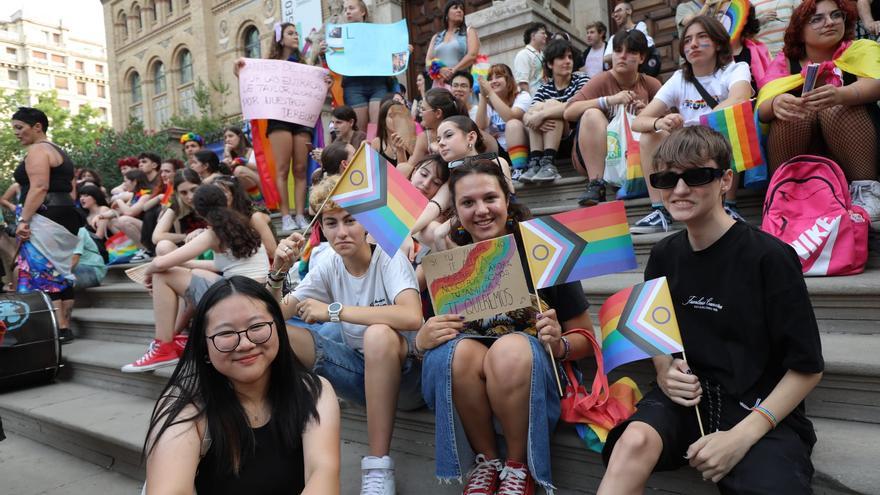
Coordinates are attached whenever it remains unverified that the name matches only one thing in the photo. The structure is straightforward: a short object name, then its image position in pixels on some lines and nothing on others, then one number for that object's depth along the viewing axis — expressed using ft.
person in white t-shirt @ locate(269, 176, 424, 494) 6.77
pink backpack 7.63
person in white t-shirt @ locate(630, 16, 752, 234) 10.07
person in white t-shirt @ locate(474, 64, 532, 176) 14.64
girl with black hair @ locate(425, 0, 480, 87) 18.50
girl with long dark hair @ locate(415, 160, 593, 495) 5.96
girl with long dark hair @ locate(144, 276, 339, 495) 5.01
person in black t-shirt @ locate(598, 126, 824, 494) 4.74
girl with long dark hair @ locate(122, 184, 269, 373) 11.35
